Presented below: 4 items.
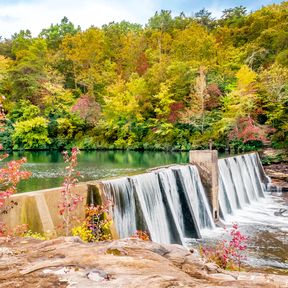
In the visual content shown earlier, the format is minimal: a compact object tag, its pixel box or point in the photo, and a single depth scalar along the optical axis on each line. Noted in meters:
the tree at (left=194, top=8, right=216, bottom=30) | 64.12
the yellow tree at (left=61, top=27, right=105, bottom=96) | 46.28
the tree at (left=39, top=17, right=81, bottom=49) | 64.10
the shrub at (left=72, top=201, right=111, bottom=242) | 8.38
